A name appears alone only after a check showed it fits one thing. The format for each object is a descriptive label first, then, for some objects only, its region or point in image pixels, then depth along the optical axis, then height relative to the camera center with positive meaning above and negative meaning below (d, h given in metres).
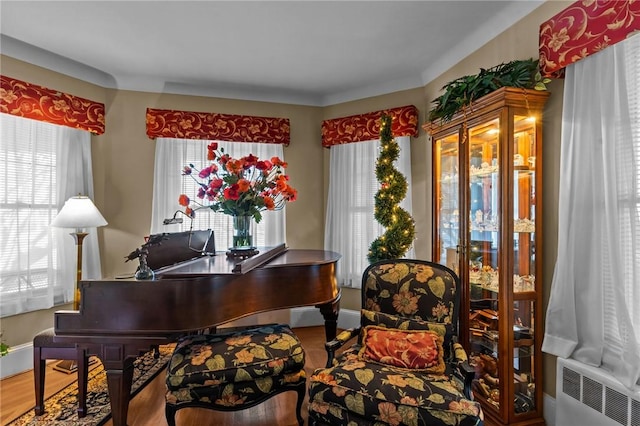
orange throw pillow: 1.86 -0.77
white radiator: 1.60 -0.94
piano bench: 2.23 -0.96
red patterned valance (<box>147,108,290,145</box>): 3.59 +1.01
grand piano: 1.71 -0.51
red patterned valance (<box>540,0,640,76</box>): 1.58 +0.97
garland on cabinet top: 2.07 +0.87
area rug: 2.20 -1.34
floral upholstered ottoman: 1.86 -0.89
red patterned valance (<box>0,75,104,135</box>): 2.79 +1.02
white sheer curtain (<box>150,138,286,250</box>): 3.63 +0.31
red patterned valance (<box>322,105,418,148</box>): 3.50 +1.01
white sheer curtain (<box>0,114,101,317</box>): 2.86 +0.07
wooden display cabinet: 2.04 -0.21
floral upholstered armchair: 1.58 -0.83
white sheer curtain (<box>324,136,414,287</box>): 3.81 +0.11
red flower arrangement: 2.35 +0.21
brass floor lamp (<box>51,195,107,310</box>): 2.79 -0.02
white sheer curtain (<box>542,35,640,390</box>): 1.63 -0.02
